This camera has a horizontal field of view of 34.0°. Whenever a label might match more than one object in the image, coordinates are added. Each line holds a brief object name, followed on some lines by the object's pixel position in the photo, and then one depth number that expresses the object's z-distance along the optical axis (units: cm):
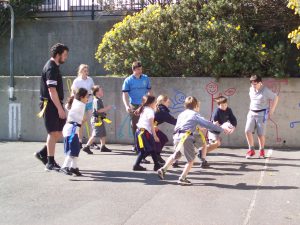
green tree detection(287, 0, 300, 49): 784
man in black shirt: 752
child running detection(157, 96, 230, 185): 692
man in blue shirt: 932
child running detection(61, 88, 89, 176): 747
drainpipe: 1166
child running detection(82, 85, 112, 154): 972
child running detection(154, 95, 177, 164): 820
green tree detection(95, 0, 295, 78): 1012
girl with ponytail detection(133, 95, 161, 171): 764
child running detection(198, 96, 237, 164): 856
